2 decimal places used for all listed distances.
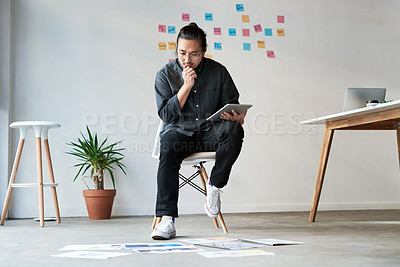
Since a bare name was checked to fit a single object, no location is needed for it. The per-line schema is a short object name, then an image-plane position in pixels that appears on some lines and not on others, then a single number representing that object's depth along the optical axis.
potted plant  3.47
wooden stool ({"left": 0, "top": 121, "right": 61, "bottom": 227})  3.05
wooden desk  2.55
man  2.28
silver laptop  3.02
